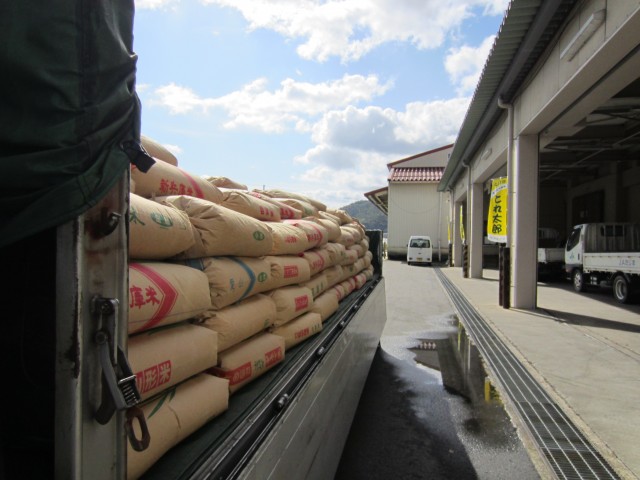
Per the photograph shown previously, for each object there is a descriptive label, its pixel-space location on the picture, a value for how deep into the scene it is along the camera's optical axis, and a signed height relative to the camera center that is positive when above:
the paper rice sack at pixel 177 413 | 1.36 -0.61
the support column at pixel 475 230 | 16.81 +0.64
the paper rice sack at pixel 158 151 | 2.58 +0.54
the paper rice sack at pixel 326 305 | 3.35 -0.47
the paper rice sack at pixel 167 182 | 2.23 +0.32
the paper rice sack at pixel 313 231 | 3.43 +0.12
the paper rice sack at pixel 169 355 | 1.47 -0.40
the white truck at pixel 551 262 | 15.85 -0.50
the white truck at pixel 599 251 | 11.35 -0.08
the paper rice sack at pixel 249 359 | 2.01 -0.56
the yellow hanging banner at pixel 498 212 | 10.79 +0.89
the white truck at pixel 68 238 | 0.93 +0.01
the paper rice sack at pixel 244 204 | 2.81 +0.26
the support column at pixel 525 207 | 9.48 +0.87
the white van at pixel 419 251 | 25.06 -0.27
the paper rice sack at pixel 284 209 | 3.59 +0.31
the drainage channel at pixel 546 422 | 3.20 -1.56
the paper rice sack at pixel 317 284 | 3.35 -0.30
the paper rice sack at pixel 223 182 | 3.44 +0.48
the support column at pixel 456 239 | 23.70 +0.41
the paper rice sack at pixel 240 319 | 2.04 -0.37
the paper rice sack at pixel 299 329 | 2.71 -0.53
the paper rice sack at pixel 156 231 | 1.60 +0.05
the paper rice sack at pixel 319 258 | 3.45 -0.11
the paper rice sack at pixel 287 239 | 2.88 +0.04
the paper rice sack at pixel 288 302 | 2.71 -0.36
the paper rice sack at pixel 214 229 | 2.09 +0.07
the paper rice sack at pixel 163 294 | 1.47 -0.18
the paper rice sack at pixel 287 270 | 2.74 -0.17
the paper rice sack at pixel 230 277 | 2.06 -0.16
